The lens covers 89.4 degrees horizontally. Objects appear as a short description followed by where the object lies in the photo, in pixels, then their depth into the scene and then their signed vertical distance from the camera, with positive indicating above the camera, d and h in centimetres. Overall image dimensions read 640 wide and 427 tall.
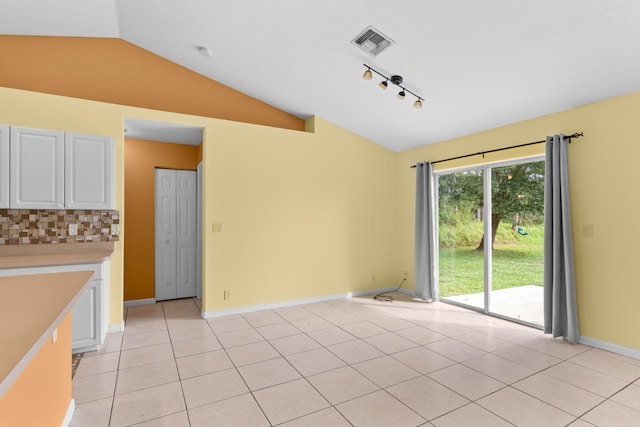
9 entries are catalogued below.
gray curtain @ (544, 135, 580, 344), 337 -36
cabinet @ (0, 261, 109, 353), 302 -93
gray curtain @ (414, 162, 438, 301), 503 -25
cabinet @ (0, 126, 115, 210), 306 +49
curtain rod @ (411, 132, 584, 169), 342 +87
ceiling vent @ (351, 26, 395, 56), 305 +172
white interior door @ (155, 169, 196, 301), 499 -24
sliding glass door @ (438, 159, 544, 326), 397 -30
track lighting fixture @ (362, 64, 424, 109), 338 +153
